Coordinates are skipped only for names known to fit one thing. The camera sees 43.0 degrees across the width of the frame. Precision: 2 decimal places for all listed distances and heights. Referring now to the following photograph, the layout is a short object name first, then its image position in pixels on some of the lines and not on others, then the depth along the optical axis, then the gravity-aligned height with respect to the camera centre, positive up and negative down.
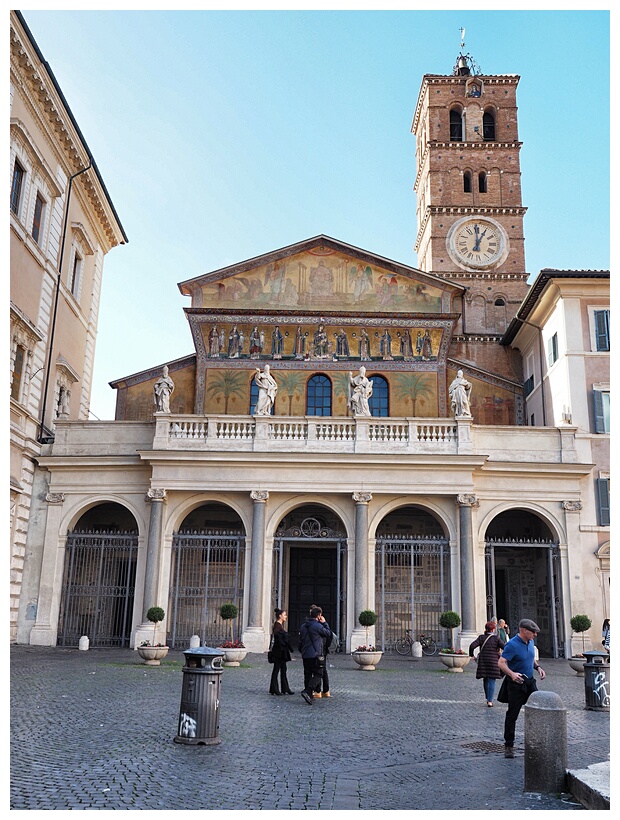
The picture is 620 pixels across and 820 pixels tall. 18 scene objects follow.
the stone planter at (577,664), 19.39 -1.21
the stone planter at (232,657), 19.06 -1.17
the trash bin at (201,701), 8.90 -1.05
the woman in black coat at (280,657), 13.52 -0.81
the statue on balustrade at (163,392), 24.83 +6.56
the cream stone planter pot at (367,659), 19.00 -1.15
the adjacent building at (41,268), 22.47 +10.49
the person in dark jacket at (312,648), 13.12 -0.63
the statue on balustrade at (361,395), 24.47 +6.51
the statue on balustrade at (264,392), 24.59 +6.58
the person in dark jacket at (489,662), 13.05 -0.81
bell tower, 40.72 +22.42
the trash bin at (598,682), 12.88 -1.07
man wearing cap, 8.78 -0.63
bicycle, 24.02 -1.03
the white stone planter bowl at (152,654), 18.42 -1.10
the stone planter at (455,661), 19.30 -1.18
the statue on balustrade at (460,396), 24.48 +6.55
